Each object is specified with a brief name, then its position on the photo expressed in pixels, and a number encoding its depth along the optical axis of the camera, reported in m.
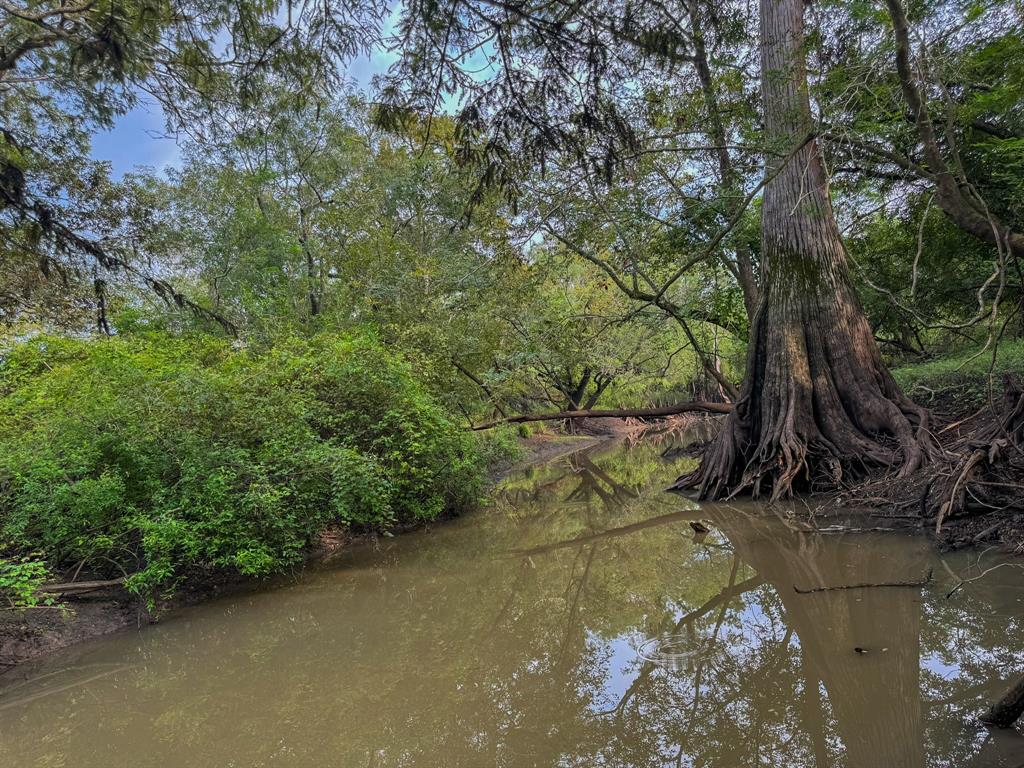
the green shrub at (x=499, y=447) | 10.65
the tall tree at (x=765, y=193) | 3.23
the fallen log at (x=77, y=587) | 4.55
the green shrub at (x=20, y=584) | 3.68
